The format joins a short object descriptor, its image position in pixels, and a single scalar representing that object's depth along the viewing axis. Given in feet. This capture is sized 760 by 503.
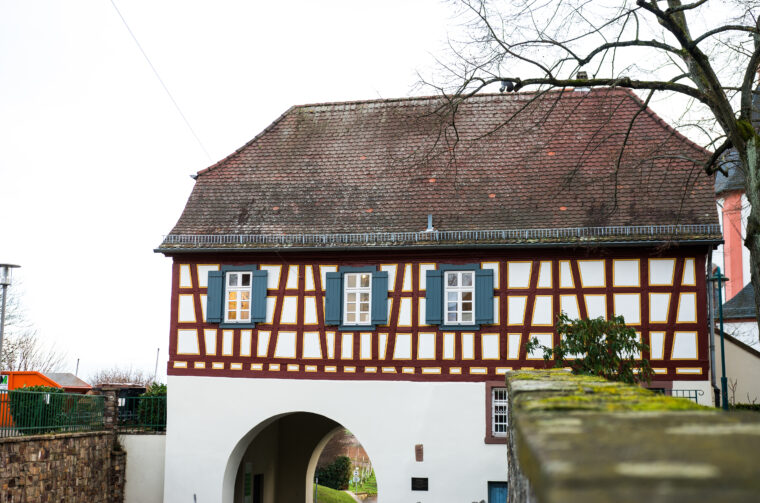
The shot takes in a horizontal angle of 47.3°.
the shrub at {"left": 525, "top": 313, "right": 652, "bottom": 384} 44.24
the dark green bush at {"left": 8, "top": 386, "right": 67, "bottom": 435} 53.06
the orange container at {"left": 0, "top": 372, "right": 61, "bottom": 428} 73.67
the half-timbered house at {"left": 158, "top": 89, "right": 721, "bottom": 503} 54.85
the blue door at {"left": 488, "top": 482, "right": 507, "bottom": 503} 54.75
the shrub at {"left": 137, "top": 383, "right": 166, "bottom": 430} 64.49
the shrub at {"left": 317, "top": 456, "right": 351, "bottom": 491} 126.11
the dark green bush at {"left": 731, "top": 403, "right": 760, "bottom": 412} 57.77
